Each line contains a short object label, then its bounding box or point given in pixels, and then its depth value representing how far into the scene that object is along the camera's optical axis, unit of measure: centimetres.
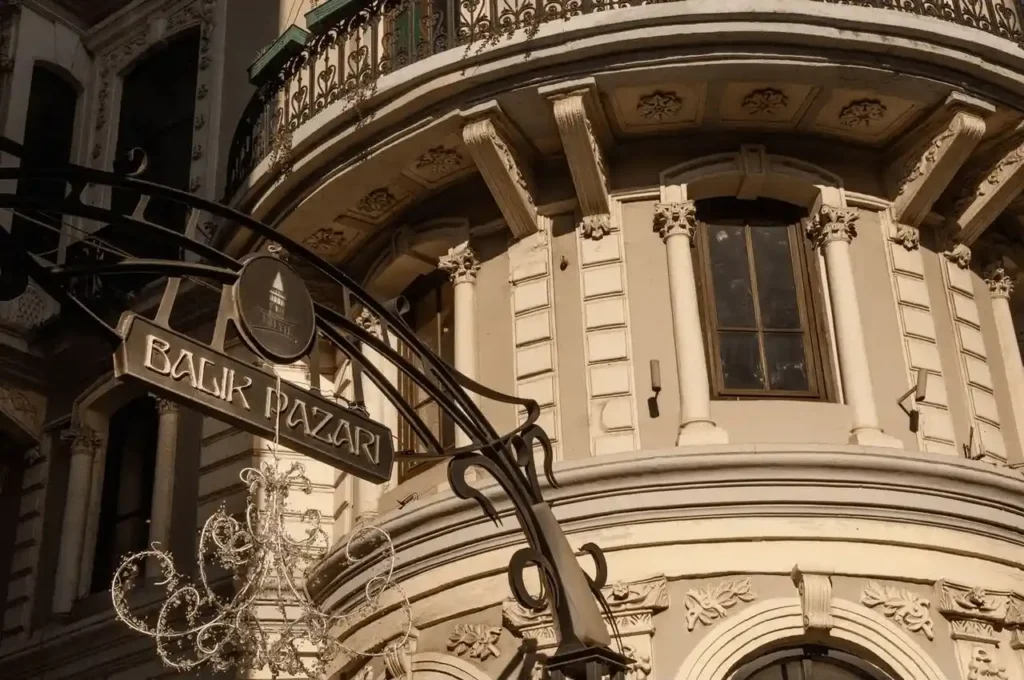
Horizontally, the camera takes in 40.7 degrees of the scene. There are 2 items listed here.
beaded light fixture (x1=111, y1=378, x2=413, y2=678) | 820
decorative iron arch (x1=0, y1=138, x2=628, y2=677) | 681
